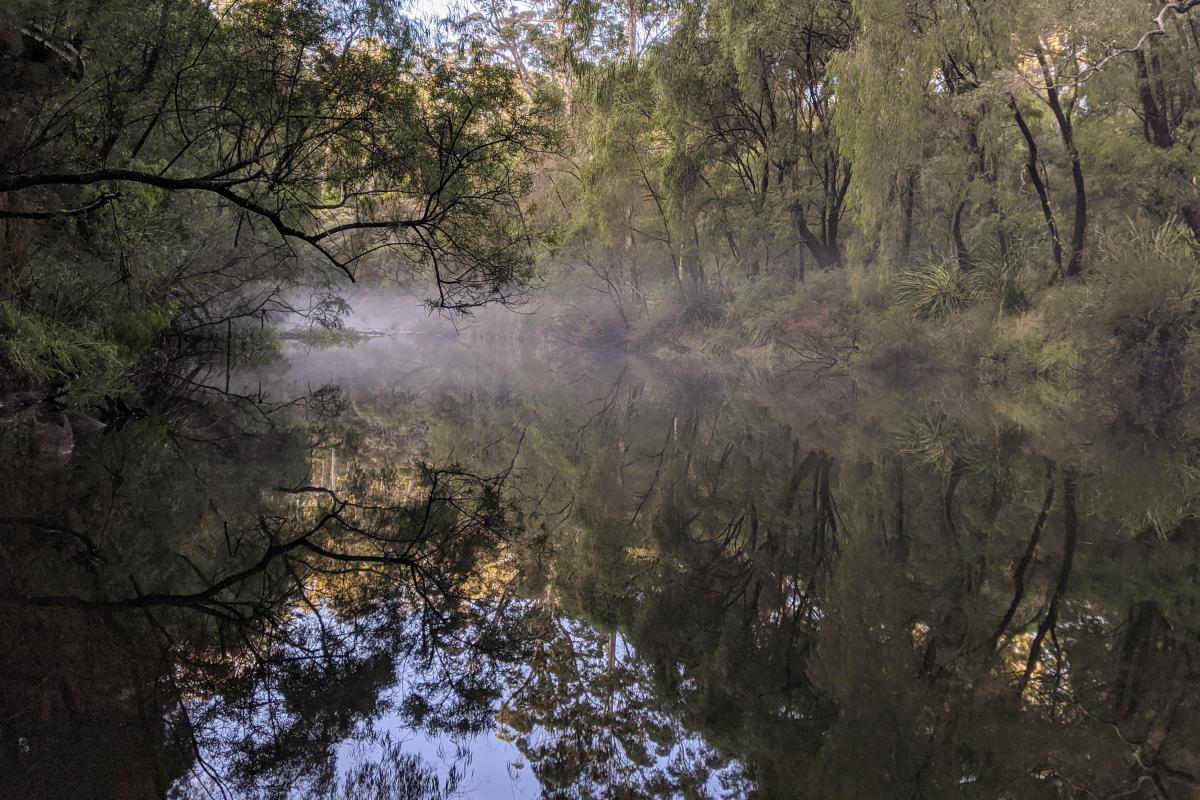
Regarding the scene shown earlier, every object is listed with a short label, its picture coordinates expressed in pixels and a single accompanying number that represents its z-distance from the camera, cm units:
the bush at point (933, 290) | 1964
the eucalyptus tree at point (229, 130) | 849
